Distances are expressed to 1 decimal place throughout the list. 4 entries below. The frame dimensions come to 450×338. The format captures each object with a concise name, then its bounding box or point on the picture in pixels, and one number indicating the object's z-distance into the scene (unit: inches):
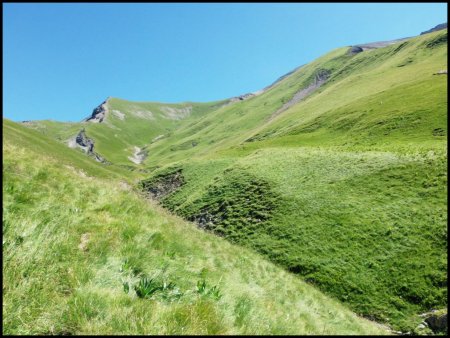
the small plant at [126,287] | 265.0
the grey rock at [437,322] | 823.1
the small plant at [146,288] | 271.0
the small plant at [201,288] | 310.5
